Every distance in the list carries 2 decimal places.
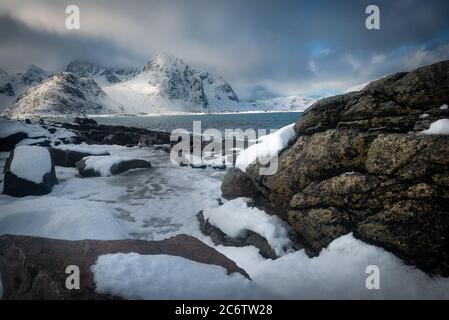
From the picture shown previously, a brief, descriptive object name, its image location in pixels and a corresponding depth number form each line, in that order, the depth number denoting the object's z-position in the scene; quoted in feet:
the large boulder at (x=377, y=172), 17.62
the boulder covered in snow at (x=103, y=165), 58.59
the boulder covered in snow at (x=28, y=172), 41.52
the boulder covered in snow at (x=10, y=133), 76.71
